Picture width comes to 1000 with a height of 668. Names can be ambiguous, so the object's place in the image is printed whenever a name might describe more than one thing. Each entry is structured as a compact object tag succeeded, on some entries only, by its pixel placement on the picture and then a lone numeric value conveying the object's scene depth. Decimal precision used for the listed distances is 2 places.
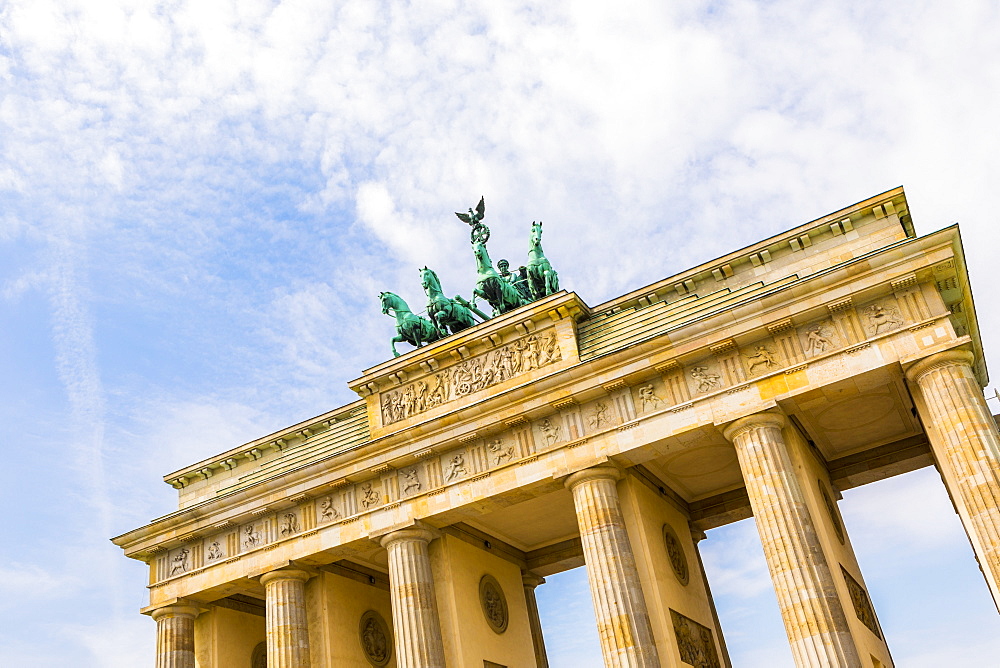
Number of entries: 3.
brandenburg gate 18.53
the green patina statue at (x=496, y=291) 25.94
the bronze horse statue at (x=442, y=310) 26.33
